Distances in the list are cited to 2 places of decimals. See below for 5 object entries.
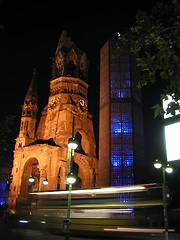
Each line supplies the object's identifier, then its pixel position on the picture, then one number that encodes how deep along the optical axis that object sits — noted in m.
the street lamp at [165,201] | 12.18
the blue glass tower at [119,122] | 36.03
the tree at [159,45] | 6.70
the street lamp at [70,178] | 11.43
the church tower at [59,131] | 46.62
